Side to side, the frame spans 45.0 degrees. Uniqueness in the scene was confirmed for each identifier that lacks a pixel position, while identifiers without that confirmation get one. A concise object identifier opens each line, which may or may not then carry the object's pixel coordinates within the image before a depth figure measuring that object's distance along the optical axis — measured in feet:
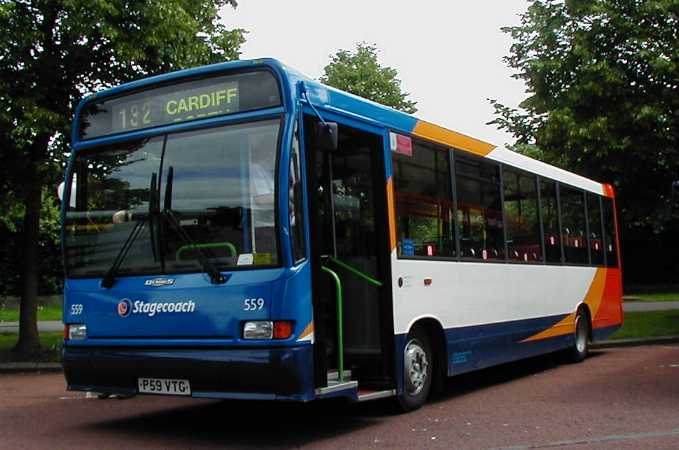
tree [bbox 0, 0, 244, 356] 43.34
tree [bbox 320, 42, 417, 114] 136.67
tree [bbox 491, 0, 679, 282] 61.00
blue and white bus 21.74
